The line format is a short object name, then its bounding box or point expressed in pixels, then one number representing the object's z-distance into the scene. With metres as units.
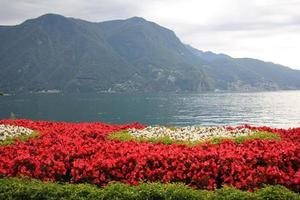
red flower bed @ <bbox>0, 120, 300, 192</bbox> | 11.24
